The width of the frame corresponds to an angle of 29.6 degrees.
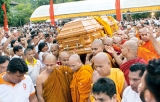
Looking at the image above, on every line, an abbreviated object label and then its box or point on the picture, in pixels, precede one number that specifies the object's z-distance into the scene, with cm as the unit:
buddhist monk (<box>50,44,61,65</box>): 630
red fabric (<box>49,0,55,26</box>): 1644
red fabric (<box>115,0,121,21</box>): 1459
